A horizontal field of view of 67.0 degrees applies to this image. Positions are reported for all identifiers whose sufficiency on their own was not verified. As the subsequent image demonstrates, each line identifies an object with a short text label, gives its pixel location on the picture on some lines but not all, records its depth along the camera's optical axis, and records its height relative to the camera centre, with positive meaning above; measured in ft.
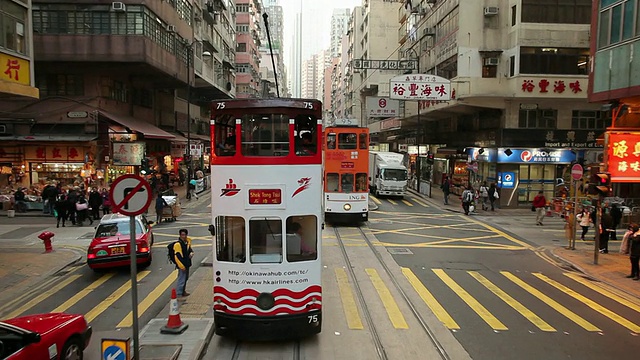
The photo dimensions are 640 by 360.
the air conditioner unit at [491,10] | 97.55 +29.19
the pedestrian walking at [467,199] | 87.97 -8.06
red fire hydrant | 52.80 -9.57
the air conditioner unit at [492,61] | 96.27 +18.64
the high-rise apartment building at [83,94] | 86.07 +11.22
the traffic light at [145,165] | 77.41 -2.01
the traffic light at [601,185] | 49.19 -3.06
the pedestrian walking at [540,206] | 77.66 -8.19
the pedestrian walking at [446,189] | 100.94 -7.20
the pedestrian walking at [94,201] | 73.01 -7.45
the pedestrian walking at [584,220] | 64.28 -8.62
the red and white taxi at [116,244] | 42.63 -8.21
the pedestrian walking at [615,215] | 62.39 -7.71
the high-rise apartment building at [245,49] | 244.63 +54.06
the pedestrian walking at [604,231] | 56.75 -8.95
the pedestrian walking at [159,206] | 73.72 -8.06
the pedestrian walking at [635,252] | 44.06 -8.80
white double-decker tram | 25.94 -3.83
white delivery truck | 109.81 -5.36
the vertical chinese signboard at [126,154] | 88.33 -0.19
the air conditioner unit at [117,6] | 86.43 +26.24
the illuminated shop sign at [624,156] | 52.80 -0.06
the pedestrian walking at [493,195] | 93.15 -7.76
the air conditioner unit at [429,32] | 124.26 +32.03
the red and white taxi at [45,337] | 20.12 -8.41
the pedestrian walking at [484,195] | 94.40 -7.90
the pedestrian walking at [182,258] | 34.09 -7.45
